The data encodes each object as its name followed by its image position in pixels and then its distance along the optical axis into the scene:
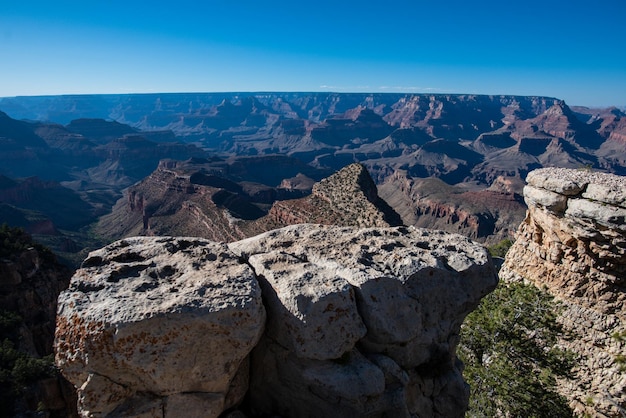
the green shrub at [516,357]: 14.56
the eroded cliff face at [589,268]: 13.63
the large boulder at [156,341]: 6.89
